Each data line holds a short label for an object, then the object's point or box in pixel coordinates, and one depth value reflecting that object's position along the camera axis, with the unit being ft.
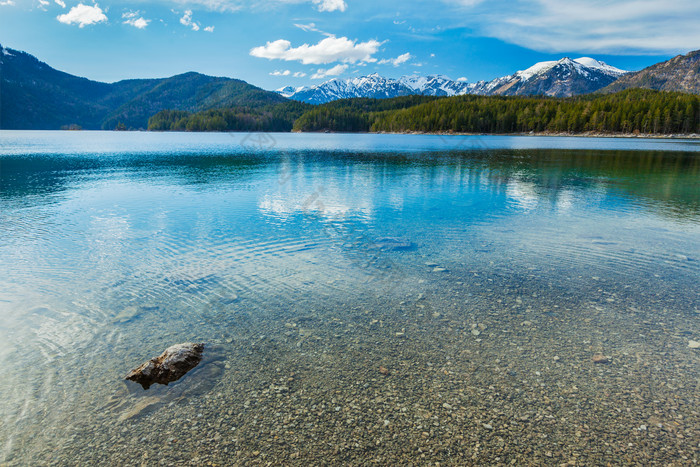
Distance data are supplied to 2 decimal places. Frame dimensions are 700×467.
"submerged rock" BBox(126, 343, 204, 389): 26.53
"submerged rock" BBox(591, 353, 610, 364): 28.58
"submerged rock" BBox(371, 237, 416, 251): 58.40
